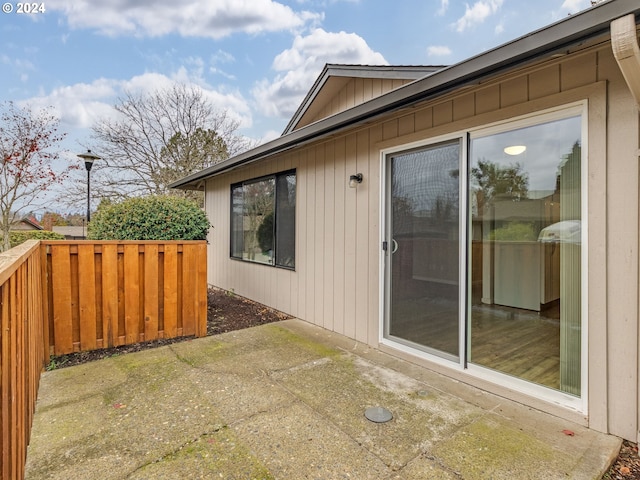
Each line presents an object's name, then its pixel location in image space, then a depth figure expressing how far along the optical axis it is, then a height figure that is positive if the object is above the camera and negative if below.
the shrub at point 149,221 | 4.04 +0.19
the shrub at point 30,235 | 11.77 +0.08
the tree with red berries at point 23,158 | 9.23 +2.25
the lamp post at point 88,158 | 7.57 +1.78
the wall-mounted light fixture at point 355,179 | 3.79 +0.63
